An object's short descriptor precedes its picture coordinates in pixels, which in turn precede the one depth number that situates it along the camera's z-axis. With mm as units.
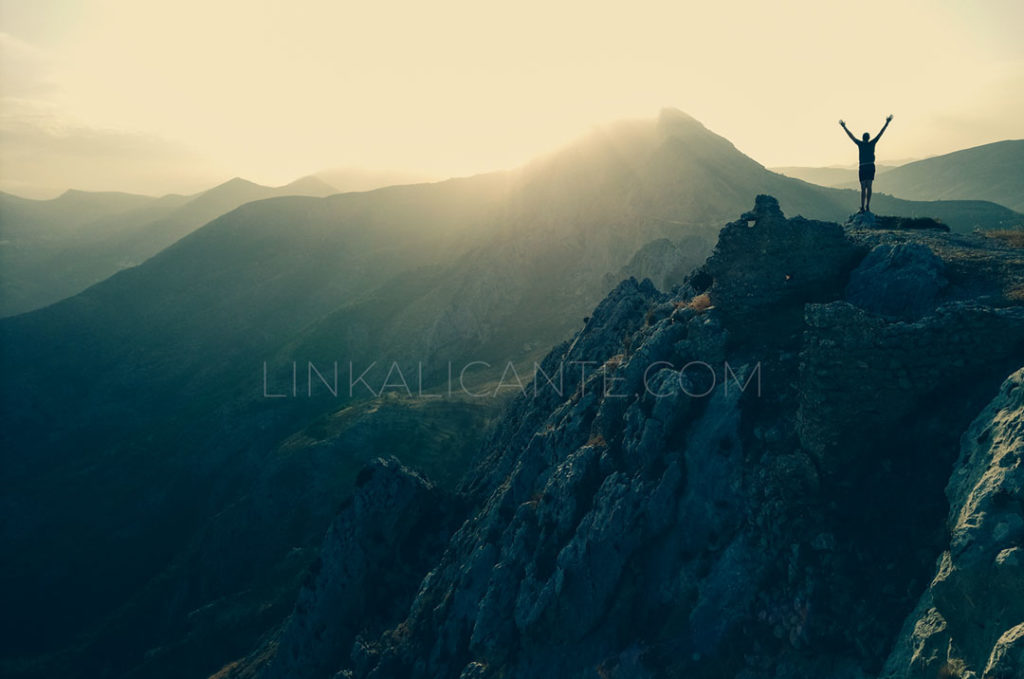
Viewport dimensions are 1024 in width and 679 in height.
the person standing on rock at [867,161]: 25812
